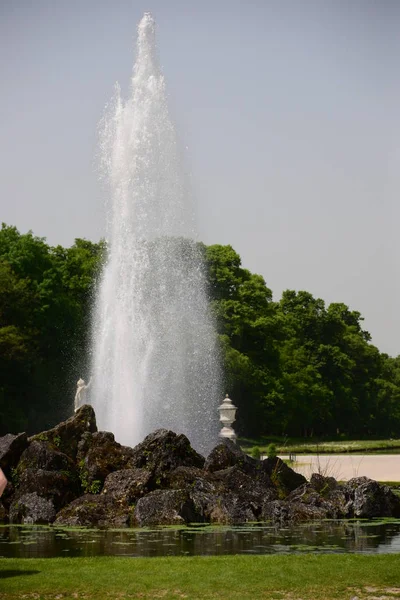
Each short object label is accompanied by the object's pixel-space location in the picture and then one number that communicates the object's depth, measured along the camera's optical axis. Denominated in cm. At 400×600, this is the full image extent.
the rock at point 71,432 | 2659
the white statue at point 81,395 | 3625
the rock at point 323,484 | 2497
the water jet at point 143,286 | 3641
